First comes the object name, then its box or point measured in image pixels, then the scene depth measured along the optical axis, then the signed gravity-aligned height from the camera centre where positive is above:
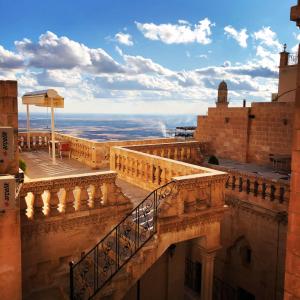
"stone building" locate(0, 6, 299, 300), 6.20 -2.38
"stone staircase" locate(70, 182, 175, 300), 6.33 -2.98
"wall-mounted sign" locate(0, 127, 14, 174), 5.29 -0.54
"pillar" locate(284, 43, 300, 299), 3.19 -1.07
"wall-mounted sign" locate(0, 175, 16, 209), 5.01 -1.21
